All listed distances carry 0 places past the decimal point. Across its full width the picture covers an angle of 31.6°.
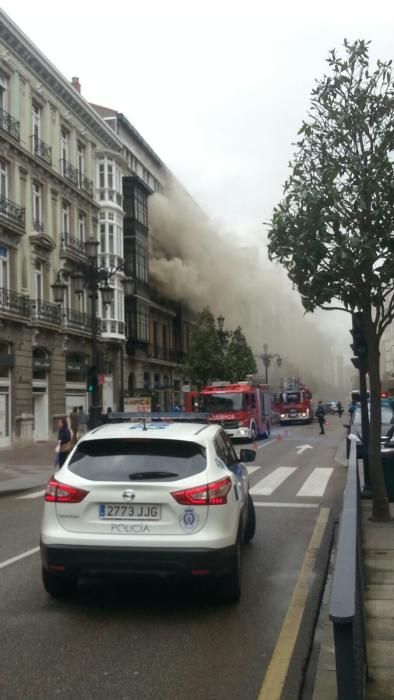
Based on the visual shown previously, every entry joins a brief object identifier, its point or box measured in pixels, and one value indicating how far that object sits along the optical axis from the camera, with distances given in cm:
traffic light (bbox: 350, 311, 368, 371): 998
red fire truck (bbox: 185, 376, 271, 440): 2872
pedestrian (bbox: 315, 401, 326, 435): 3348
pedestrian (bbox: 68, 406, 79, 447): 1748
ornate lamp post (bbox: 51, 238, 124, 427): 1942
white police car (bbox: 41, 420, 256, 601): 521
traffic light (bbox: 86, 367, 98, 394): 2028
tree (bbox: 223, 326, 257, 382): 4800
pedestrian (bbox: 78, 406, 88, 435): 3119
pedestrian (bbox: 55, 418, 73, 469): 1537
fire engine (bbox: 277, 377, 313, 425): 4866
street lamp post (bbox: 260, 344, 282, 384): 5291
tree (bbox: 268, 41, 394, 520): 806
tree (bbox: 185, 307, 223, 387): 4747
